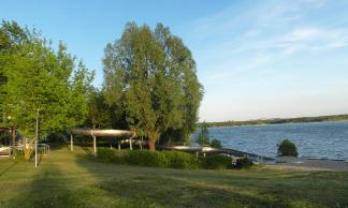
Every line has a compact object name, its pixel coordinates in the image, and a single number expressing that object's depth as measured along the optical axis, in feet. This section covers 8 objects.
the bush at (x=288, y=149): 181.47
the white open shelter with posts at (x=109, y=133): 139.95
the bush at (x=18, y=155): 104.39
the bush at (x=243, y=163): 109.60
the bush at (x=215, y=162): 102.53
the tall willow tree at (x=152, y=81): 131.03
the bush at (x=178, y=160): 98.58
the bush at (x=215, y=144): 206.59
